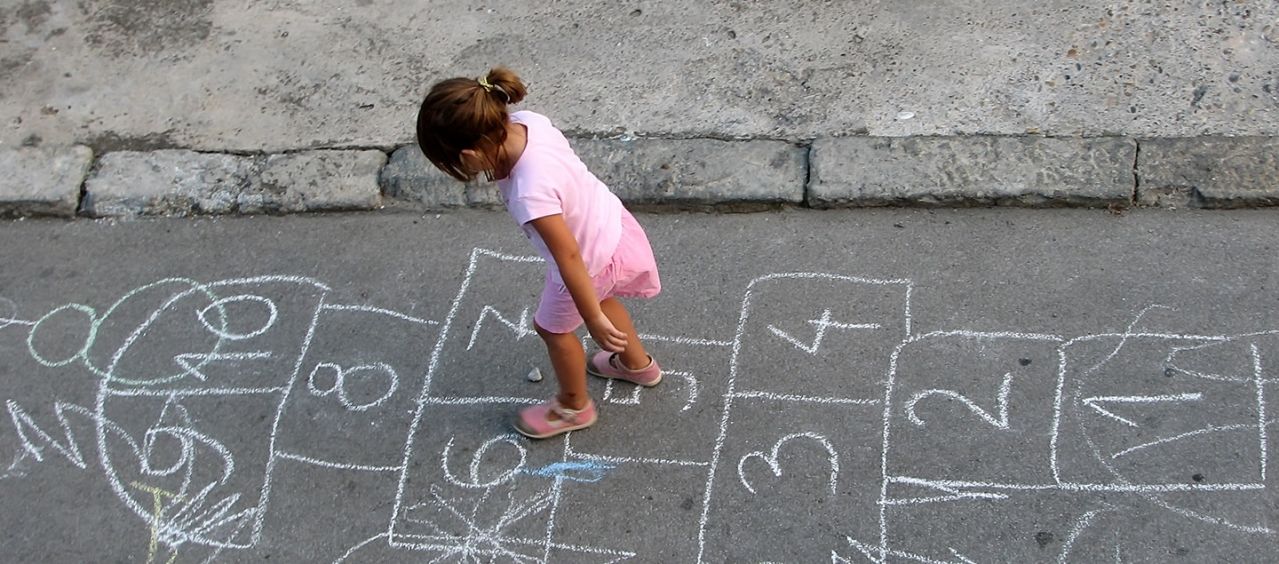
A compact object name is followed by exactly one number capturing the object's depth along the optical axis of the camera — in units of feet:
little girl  7.91
